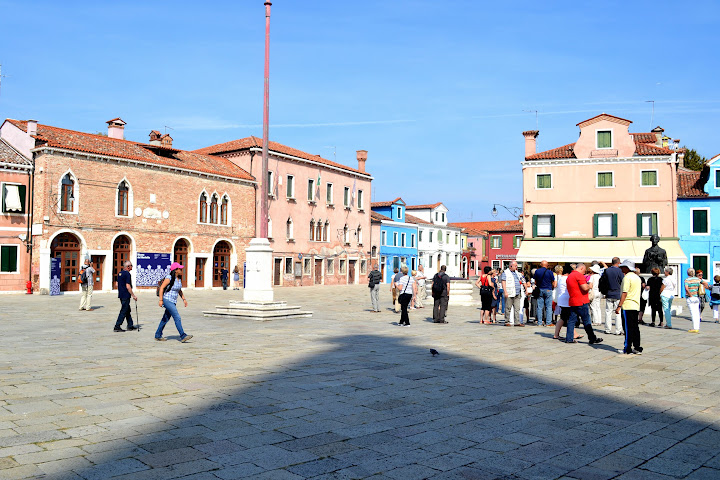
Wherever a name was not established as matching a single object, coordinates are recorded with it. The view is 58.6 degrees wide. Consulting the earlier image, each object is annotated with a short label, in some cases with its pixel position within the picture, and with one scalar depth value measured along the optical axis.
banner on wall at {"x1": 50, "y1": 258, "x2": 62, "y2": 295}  31.30
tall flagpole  18.09
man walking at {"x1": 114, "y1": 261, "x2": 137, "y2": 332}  13.89
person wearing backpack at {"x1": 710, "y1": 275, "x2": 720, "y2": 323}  18.95
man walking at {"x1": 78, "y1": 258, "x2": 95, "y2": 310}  20.47
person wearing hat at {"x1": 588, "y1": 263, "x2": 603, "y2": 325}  16.11
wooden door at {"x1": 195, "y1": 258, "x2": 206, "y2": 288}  39.06
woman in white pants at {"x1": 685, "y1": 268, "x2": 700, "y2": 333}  15.56
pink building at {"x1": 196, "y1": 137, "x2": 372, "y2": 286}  45.06
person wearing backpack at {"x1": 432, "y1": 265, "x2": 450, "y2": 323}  16.64
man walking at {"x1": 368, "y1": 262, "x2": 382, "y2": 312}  20.86
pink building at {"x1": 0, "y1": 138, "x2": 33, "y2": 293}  30.80
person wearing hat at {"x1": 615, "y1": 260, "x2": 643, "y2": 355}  10.87
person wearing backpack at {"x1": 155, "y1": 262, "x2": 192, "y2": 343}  11.85
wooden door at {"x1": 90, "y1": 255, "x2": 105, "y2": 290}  33.69
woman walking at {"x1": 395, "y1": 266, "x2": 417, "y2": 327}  15.93
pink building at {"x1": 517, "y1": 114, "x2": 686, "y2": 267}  36.53
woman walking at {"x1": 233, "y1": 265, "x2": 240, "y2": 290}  40.88
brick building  31.58
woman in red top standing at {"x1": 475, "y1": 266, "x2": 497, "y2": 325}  16.34
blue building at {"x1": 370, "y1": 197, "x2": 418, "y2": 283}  59.84
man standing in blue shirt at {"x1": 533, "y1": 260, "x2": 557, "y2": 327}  15.94
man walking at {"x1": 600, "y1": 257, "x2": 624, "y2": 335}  13.19
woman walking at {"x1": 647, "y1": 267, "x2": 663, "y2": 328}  16.83
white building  66.88
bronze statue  22.19
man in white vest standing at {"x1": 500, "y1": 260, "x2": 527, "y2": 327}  16.33
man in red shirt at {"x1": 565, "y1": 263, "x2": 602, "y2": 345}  12.27
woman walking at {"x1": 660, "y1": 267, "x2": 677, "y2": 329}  16.75
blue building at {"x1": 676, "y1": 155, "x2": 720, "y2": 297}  36.00
